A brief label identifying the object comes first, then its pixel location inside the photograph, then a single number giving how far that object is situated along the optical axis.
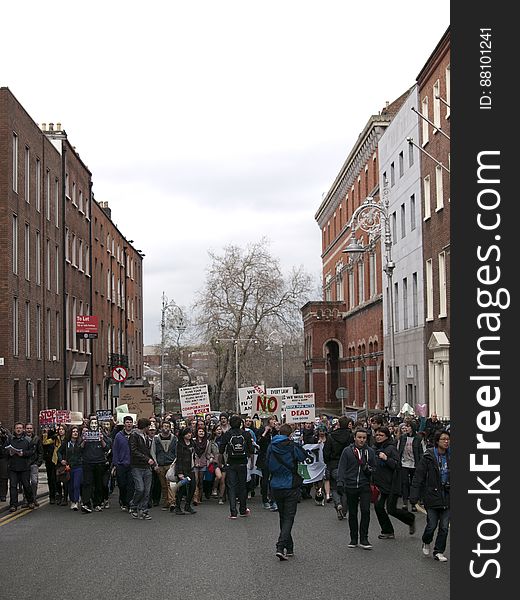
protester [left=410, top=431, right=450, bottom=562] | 13.66
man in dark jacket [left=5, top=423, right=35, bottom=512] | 20.69
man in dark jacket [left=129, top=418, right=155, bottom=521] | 19.25
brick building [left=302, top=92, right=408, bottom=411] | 57.59
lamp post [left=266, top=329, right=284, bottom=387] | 81.19
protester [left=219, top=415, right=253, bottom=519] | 18.92
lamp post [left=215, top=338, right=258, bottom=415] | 79.19
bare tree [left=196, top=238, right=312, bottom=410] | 79.81
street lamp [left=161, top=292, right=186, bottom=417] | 73.18
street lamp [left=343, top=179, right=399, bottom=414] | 31.66
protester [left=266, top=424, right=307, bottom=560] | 14.14
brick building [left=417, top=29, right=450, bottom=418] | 37.47
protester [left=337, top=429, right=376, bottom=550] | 14.92
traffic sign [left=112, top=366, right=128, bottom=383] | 39.64
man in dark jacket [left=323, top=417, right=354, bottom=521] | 19.42
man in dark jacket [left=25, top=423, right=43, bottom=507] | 21.14
